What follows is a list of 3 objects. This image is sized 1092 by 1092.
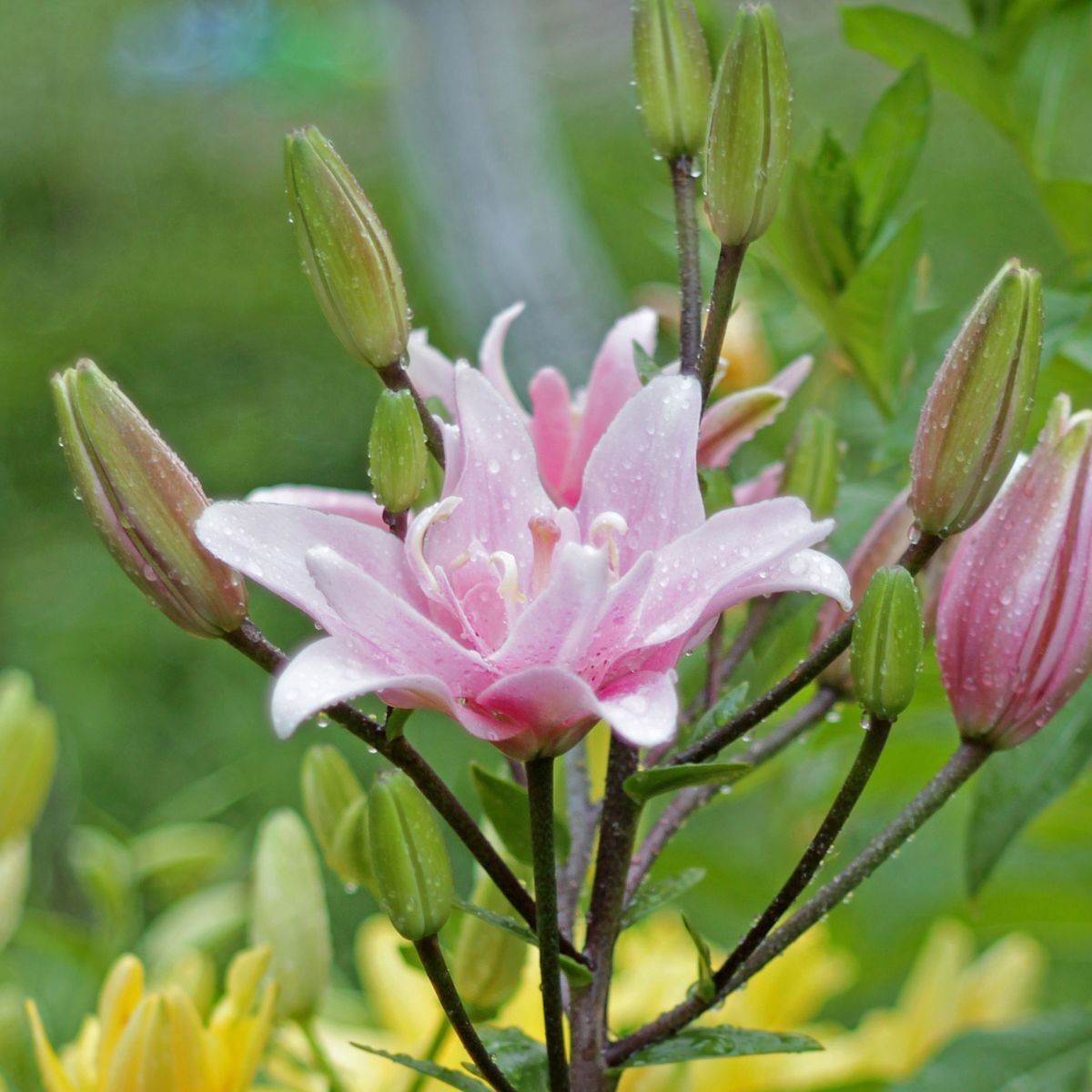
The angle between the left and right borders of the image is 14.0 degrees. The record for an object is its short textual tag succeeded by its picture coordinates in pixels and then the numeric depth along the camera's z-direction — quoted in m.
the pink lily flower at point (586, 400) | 1.10
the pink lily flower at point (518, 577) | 1.00
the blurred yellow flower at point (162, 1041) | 1.10
